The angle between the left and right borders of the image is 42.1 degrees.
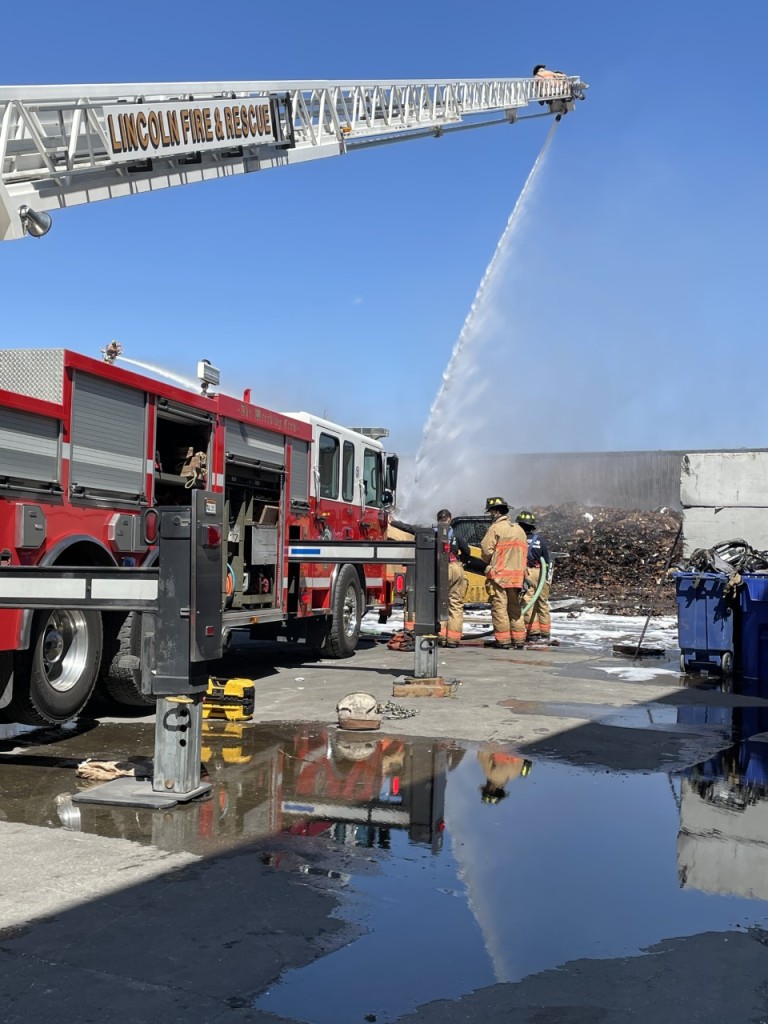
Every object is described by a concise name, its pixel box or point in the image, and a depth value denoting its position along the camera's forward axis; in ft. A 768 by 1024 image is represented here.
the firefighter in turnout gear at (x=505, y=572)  38.37
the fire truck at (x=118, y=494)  19.12
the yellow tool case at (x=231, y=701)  22.11
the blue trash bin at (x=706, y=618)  31.78
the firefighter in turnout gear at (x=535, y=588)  42.75
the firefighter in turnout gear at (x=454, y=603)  40.65
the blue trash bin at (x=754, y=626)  29.50
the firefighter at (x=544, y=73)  68.25
